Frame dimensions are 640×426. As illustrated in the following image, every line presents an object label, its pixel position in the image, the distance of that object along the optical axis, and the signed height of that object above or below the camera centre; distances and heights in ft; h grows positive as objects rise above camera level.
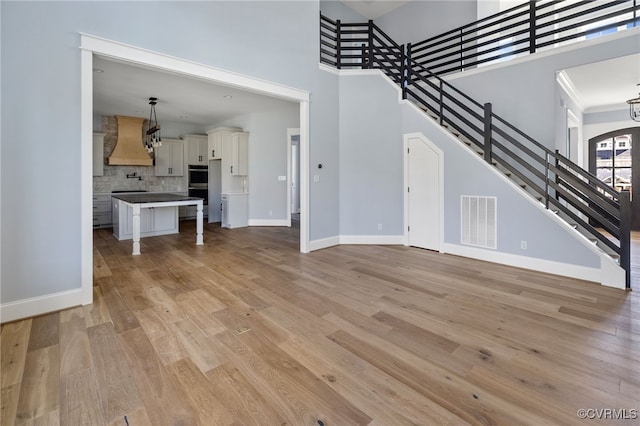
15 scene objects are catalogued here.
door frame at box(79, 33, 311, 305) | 8.95 +4.76
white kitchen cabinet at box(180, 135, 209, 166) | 28.94 +6.64
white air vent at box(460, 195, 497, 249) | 13.84 -0.32
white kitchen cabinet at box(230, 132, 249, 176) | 24.88 +5.25
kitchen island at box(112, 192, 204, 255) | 16.10 -0.04
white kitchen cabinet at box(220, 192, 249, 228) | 24.20 +0.43
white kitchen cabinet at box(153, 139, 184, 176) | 27.53 +5.48
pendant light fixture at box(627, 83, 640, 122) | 18.95 +6.98
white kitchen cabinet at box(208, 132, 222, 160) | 25.84 +6.25
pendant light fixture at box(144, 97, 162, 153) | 20.21 +7.65
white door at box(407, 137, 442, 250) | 15.80 +1.10
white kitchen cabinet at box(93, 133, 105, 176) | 23.88 +5.12
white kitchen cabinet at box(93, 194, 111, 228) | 23.75 +0.44
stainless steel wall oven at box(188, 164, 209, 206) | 29.19 +3.32
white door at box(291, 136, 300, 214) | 33.19 +4.37
